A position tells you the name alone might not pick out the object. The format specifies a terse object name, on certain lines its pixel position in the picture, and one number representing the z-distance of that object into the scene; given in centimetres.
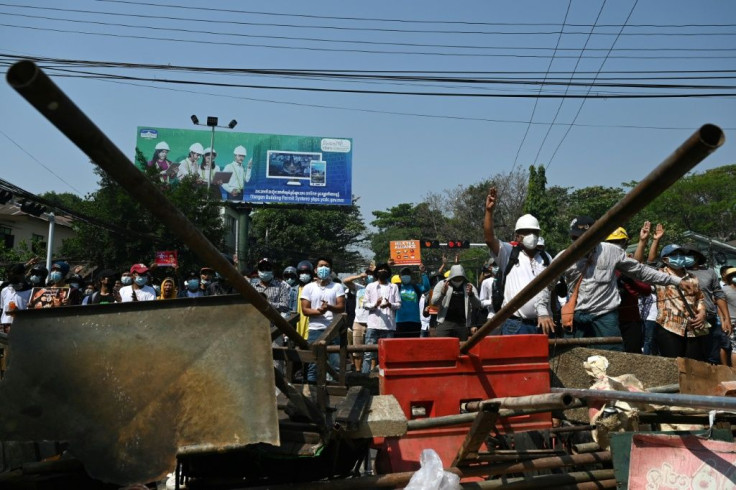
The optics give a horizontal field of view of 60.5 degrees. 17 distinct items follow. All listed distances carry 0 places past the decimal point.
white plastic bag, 295
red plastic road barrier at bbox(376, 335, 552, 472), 429
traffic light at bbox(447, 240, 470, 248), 2943
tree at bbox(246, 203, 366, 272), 5112
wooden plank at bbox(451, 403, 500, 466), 309
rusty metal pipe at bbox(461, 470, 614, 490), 322
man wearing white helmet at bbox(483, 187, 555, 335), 589
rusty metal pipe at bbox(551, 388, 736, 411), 248
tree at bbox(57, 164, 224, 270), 2716
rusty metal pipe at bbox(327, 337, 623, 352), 537
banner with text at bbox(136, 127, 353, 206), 3678
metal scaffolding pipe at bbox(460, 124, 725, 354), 204
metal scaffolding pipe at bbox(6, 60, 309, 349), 171
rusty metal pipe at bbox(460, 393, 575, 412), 286
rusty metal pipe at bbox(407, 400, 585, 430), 346
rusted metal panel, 278
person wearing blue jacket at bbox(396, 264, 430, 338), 1104
